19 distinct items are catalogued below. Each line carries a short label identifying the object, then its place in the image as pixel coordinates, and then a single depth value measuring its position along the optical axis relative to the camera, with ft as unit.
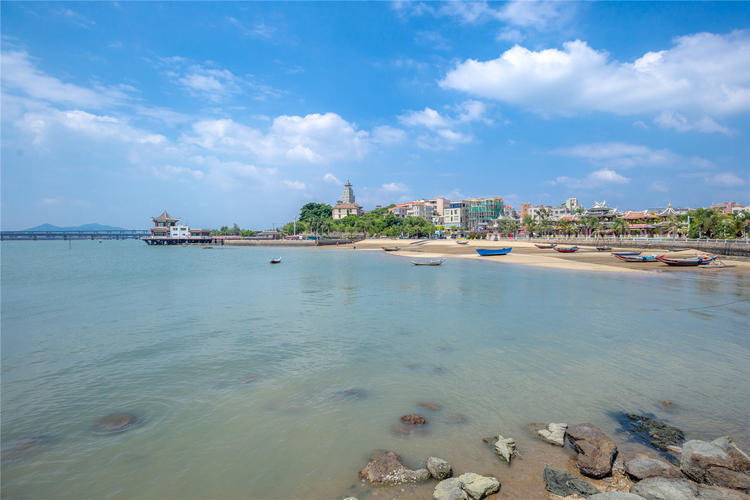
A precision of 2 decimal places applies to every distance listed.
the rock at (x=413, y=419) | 26.84
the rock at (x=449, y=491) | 18.24
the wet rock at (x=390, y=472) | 20.31
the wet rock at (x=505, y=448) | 22.04
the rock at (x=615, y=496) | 17.13
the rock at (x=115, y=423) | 26.91
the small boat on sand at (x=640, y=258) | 155.74
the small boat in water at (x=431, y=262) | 157.80
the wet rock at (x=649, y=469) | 19.70
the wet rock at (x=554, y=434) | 23.72
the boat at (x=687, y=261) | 142.51
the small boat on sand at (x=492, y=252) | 200.54
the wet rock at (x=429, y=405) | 29.08
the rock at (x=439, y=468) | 20.45
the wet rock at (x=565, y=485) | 18.90
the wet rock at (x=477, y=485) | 18.56
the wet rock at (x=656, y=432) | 23.62
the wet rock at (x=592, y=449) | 20.33
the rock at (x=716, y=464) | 18.89
